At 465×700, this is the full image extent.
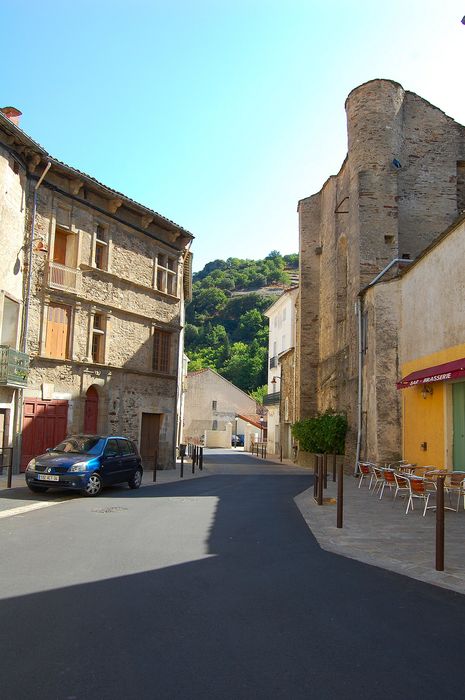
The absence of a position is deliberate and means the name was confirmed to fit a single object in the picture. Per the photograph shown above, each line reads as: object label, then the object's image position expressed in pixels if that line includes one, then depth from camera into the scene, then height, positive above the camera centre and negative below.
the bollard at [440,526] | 6.89 -1.02
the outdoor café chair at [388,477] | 13.74 -0.93
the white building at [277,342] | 45.41 +7.99
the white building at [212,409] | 63.78 +2.35
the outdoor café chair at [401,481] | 12.58 -0.93
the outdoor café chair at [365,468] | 15.86 -0.86
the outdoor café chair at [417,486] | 11.40 -0.92
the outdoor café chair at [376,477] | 15.36 -1.11
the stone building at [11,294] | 17.95 +3.99
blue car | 13.49 -0.90
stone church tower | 22.33 +9.33
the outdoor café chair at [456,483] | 11.40 -0.92
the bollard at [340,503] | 9.79 -1.10
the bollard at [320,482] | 12.73 -1.01
